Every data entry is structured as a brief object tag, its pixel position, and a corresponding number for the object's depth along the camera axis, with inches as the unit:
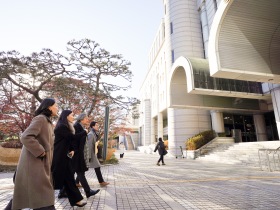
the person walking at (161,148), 424.2
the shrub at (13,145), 385.7
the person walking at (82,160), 143.9
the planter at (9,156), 380.5
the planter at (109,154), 461.4
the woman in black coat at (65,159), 115.1
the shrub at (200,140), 634.8
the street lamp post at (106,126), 284.0
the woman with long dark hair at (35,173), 85.5
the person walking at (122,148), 690.9
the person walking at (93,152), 177.9
